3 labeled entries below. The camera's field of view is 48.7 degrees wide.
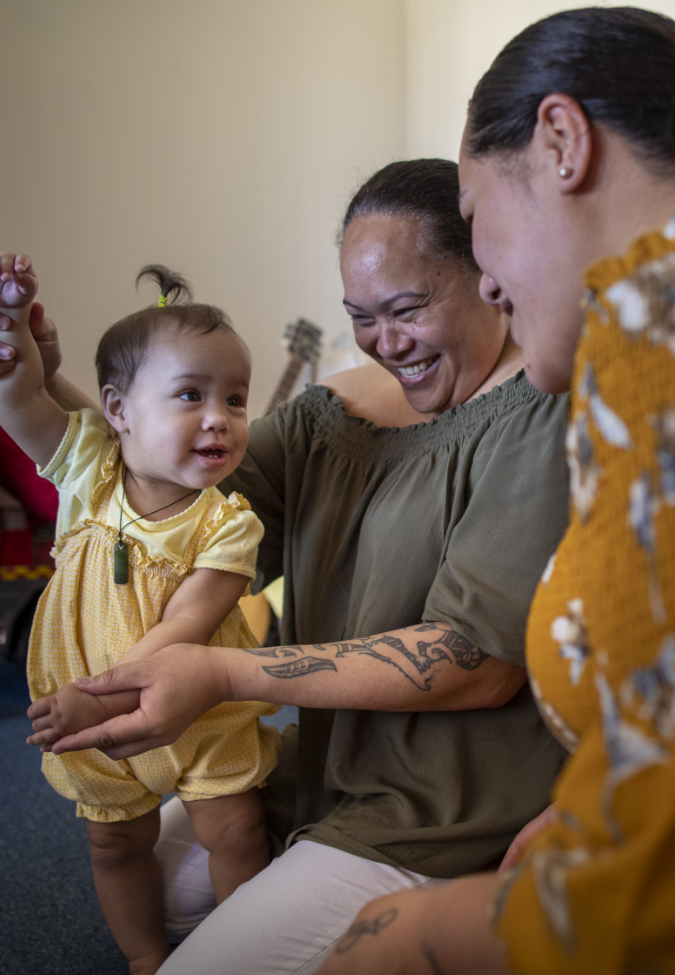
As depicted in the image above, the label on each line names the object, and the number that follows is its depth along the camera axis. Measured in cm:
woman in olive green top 90
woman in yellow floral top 37
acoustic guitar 307
